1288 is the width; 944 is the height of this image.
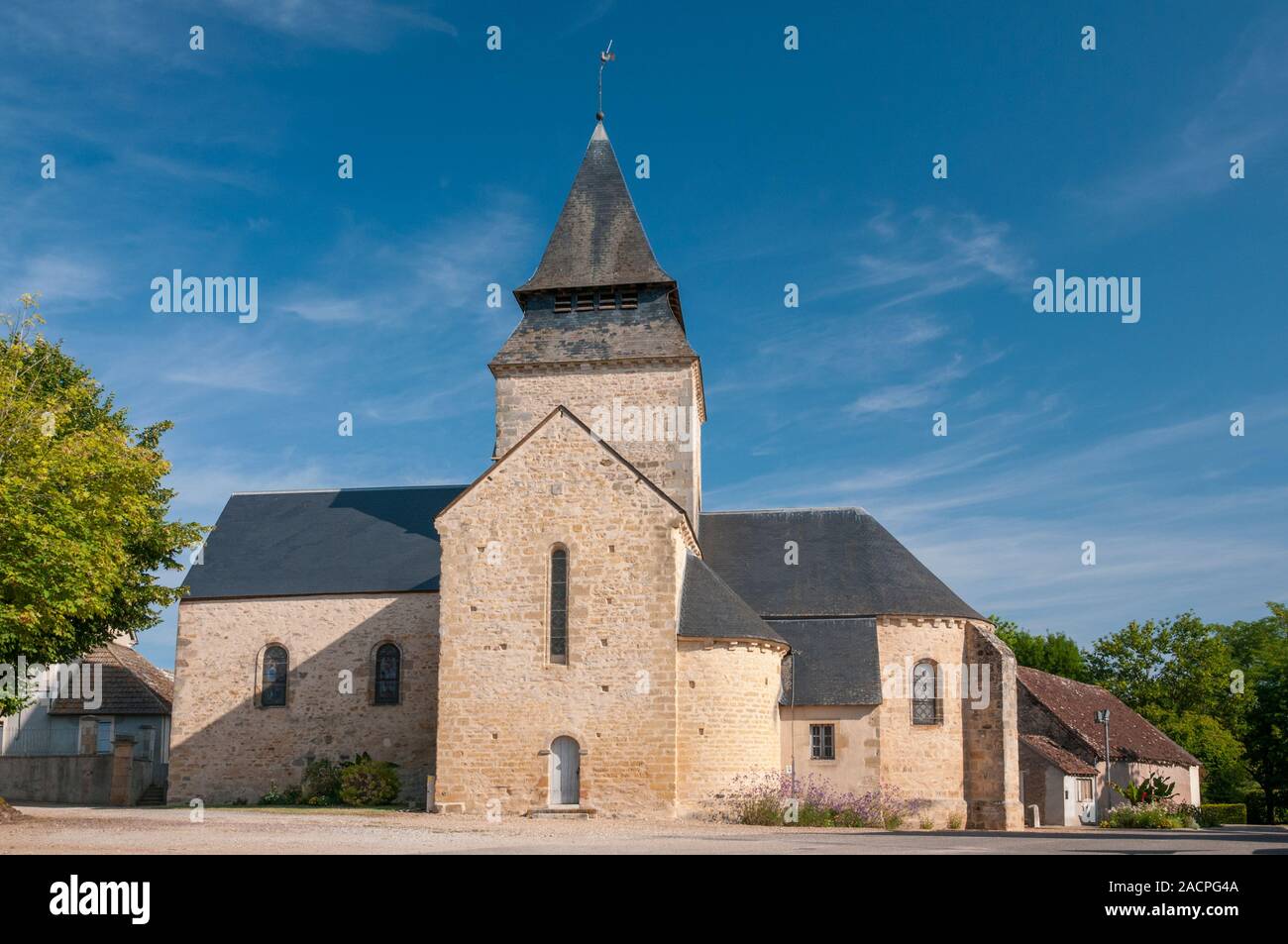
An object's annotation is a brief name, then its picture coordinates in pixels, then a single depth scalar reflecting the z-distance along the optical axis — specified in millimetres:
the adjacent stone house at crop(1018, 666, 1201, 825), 33406
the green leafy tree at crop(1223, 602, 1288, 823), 46344
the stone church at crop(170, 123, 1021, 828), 24609
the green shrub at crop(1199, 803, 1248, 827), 41725
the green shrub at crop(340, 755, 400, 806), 27594
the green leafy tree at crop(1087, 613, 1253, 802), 50281
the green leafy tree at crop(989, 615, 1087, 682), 56938
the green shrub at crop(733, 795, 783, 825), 23859
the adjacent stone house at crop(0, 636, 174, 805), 32344
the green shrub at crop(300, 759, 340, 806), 28641
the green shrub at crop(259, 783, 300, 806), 29053
